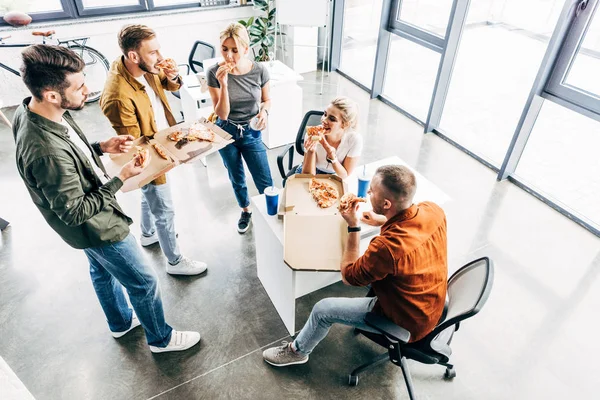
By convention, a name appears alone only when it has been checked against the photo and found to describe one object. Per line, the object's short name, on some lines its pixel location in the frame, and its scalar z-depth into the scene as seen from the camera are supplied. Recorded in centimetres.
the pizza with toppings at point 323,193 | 229
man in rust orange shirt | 172
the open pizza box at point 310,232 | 201
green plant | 575
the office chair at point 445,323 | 174
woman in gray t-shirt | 276
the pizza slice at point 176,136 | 271
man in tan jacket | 220
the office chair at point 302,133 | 309
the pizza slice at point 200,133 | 275
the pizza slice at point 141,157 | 198
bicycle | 507
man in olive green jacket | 156
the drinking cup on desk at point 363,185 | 248
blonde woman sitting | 261
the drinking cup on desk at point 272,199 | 227
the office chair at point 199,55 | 487
